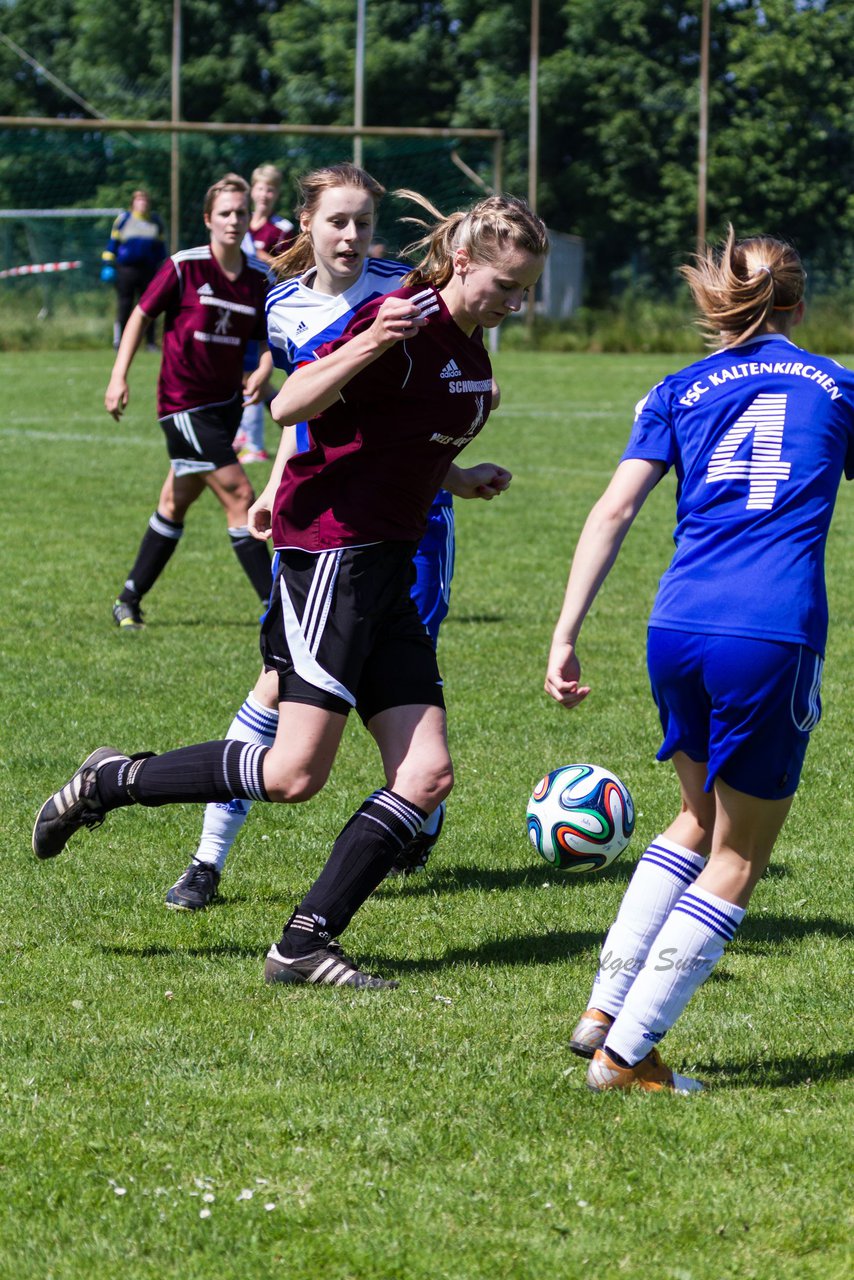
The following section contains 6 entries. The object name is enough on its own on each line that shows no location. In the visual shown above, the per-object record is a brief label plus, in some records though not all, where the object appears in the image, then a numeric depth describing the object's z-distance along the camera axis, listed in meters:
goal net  62.94
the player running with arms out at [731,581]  7.24
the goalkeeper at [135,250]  54.75
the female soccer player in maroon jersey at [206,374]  18.28
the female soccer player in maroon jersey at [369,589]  8.51
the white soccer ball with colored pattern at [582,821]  10.27
